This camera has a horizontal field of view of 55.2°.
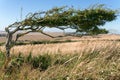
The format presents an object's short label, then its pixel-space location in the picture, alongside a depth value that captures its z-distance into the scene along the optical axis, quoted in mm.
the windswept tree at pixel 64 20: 4664
